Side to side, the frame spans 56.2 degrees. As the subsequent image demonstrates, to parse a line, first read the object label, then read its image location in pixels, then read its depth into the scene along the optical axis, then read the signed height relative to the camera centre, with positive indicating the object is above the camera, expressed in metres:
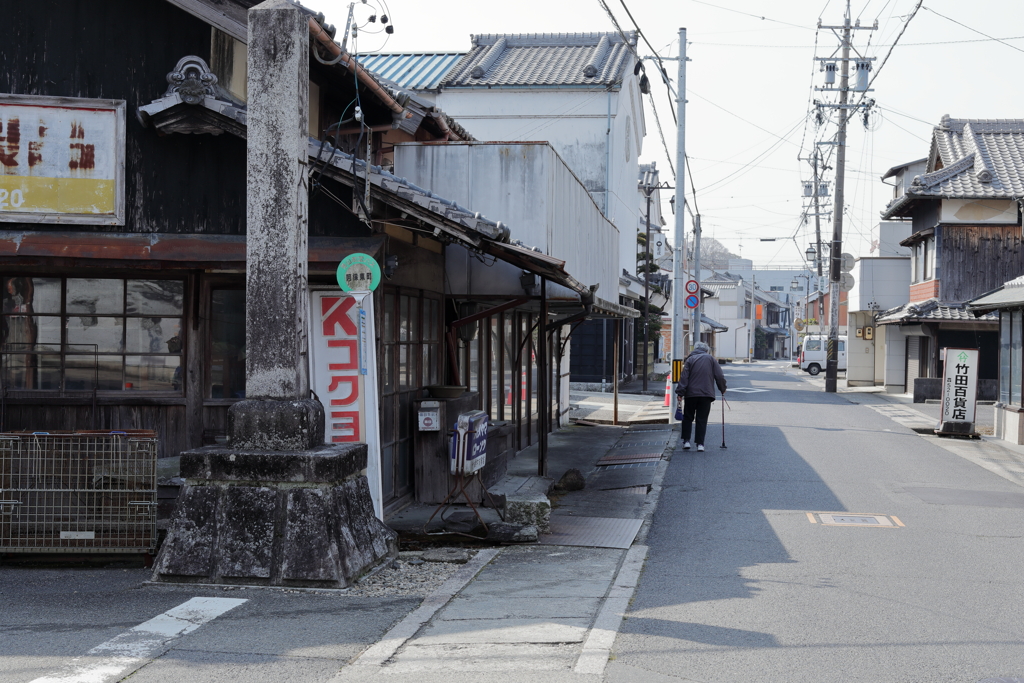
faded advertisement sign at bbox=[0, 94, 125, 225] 8.66 +1.60
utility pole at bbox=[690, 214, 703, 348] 44.84 +4.78
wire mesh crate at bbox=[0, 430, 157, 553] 7.71 -1.32
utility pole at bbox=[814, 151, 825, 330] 51.84 +6.47
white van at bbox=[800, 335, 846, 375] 52.66 -0.55
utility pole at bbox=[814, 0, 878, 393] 35.22 +4.62
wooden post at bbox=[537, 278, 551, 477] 12.09 -0.92
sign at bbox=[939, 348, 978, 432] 19.38 -0.87
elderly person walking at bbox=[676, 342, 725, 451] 16.53 -0.71
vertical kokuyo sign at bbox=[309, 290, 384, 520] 8.46 -0.33
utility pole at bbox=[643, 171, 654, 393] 34.12 +2.22
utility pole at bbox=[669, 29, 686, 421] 24.38 +2.95
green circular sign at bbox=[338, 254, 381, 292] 7.86 +0.55
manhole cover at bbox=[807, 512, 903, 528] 10.15 -1.90
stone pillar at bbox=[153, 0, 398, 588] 6.88 -0.73
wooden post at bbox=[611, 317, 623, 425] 20.15 -1.25
